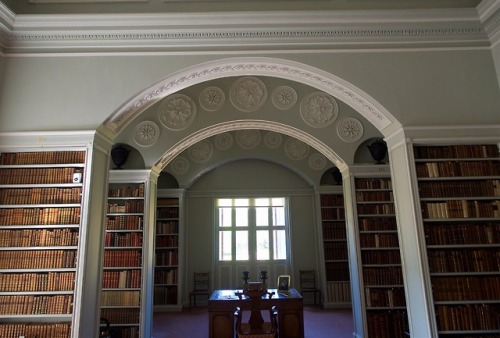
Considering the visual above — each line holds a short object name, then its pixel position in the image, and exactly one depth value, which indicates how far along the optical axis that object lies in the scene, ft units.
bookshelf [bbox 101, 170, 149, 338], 16.85
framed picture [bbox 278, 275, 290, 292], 19.34
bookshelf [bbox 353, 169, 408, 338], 17.13
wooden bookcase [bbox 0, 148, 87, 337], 10.54
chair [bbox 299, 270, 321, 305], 27.43
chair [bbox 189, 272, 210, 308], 27.18
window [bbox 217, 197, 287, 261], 28.99
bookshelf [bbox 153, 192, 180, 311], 25.88
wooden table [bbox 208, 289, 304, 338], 17.12
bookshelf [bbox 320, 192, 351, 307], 26.53
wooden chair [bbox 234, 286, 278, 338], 13.92
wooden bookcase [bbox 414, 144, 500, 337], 10.82
